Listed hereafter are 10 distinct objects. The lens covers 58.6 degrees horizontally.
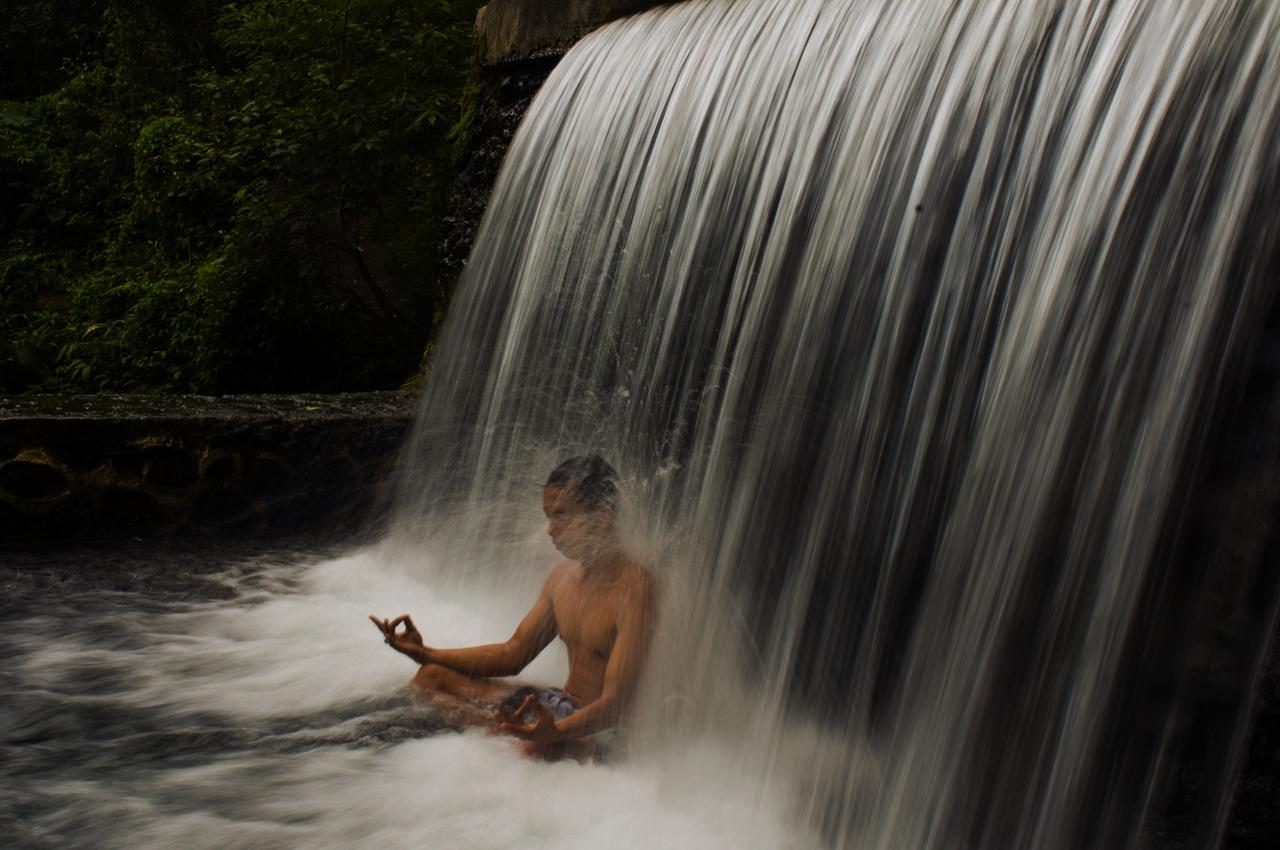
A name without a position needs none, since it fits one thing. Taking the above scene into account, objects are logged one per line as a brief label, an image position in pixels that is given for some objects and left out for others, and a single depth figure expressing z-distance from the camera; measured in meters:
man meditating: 3.13
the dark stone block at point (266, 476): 5.55
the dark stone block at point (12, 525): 5.23
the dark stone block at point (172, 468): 5.40
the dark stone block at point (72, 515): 5.31
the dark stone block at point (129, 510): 5.39
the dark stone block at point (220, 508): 5.50
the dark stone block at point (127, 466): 5.36
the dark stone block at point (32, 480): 5.20
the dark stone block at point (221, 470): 5.49
